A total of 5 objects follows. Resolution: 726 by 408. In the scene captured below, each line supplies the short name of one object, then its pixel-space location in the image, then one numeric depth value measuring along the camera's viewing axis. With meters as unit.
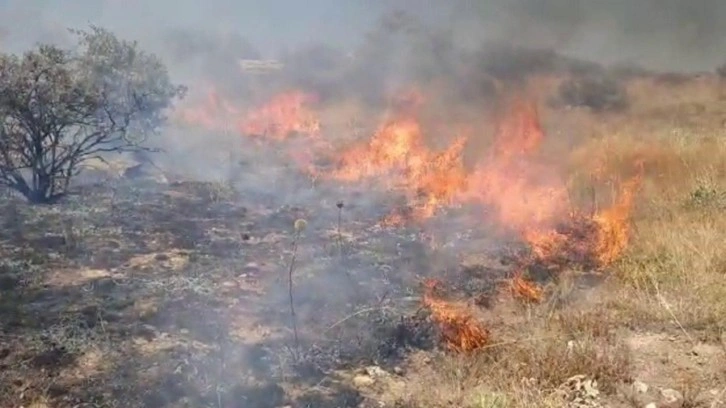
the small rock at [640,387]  4.81
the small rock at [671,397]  4.57
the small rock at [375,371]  5.22
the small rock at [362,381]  5.07
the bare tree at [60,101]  9.16
